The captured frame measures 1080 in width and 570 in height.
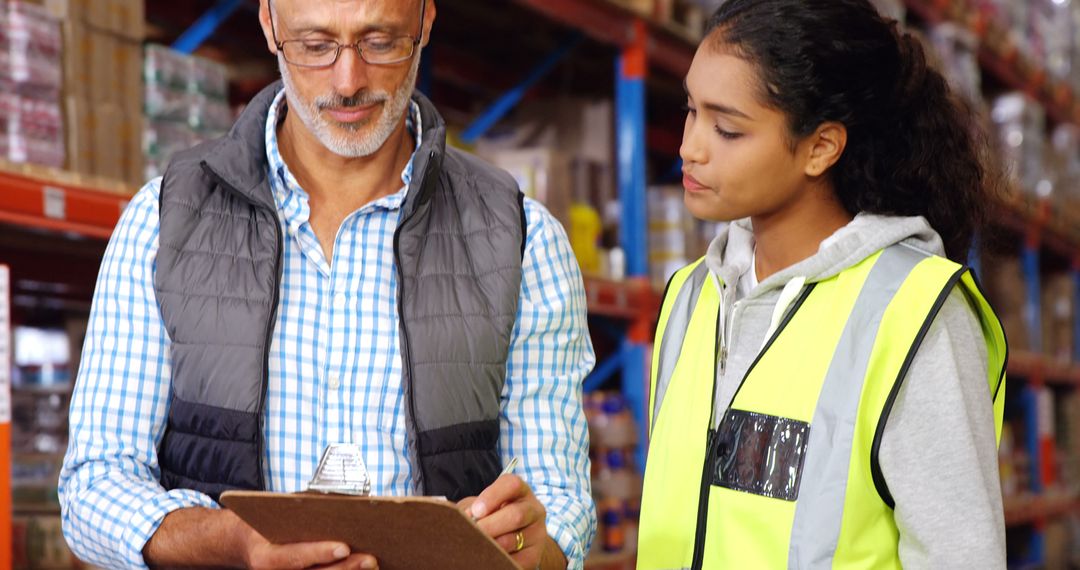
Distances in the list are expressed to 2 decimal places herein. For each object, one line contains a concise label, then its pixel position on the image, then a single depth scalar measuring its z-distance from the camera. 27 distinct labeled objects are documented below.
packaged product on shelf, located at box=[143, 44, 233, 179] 2.89
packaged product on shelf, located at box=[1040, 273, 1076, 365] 8.58
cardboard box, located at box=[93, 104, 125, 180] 2.71
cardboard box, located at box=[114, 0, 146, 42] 2.81
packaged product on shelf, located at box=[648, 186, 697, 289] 4.73
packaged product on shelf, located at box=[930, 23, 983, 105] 6.42
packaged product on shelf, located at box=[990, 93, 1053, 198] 7.36
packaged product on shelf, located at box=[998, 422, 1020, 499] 7.36
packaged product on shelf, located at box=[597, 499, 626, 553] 4.26
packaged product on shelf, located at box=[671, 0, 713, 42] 4.71
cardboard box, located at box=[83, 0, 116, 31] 2.74
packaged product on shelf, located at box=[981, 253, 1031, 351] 7.33
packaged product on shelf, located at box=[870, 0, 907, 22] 5.35
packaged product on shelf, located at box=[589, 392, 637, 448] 4.30
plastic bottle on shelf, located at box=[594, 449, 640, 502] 4.30
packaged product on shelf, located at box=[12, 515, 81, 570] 2.78
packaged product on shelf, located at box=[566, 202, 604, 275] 4.20
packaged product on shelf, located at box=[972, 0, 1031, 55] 7.34
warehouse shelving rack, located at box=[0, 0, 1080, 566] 2.46
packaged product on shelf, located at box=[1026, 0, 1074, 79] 8.16
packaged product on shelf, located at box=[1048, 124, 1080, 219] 8.14
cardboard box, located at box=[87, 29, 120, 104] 2.74
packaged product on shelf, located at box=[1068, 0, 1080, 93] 8.81
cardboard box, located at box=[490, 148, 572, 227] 4.12
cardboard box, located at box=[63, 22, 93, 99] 2.67
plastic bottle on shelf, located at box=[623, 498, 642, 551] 4.34
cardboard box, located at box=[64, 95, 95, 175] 2.64
